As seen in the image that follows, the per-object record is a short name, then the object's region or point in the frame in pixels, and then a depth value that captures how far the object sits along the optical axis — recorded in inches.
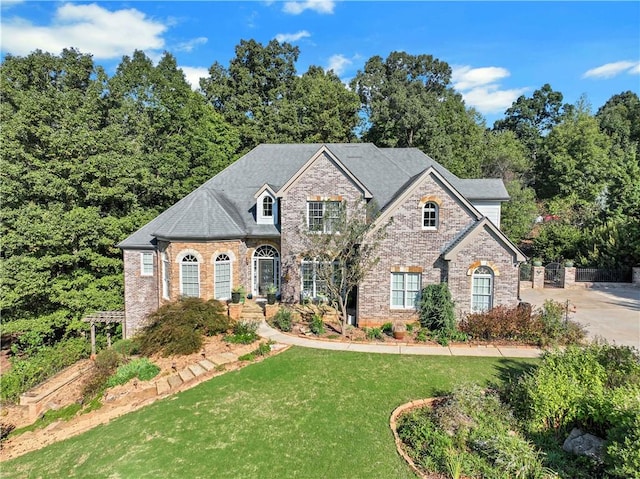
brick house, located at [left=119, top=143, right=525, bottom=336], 674.8
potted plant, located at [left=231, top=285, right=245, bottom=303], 765.9
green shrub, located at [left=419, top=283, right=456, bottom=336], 652.7
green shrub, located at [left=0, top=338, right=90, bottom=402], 703.7
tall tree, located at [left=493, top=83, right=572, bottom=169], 3245.6
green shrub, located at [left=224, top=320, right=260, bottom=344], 636.7
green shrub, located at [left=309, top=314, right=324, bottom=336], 679.1
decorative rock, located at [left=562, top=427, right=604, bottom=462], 316.8
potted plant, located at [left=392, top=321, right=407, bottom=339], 644.7
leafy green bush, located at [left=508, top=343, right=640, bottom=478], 279.9
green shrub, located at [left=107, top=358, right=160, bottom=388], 546.3
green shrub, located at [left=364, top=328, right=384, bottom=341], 654.5
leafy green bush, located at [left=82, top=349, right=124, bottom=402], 548.1
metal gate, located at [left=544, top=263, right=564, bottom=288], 1084.3
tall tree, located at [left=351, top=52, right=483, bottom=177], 1696.6
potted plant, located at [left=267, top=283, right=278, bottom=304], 781.3
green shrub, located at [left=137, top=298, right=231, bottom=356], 611.8
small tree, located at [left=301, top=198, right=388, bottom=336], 660.1
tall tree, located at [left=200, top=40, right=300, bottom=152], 1681.8
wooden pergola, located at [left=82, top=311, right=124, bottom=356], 802.8
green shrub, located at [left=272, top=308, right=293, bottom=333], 698.0
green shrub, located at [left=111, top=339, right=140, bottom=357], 657.0
